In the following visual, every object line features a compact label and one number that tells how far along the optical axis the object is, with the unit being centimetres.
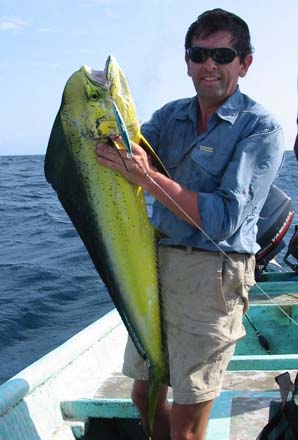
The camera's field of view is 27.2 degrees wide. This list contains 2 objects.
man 257
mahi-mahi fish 244
